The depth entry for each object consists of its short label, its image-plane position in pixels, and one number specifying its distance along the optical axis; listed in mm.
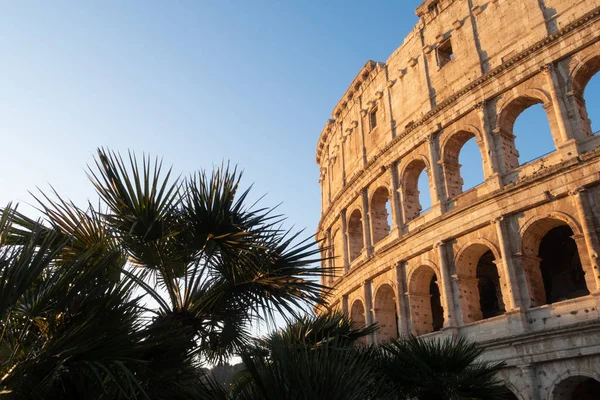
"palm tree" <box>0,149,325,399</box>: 4387
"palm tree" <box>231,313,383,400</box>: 4660
